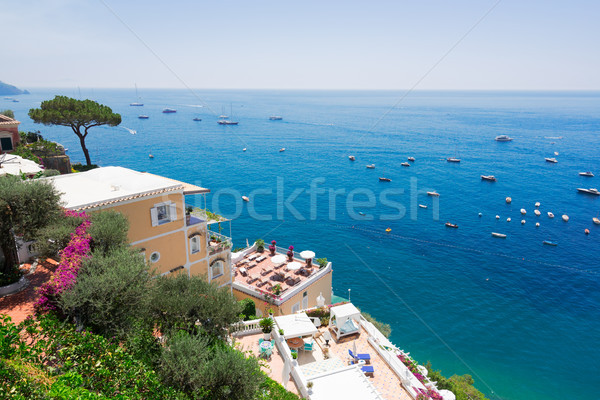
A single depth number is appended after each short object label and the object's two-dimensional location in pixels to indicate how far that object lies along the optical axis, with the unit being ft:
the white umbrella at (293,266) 96.68
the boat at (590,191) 237.66
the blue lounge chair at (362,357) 60.32
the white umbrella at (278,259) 100.37
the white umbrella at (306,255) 98.94
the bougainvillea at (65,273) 36.37
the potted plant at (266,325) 61.98
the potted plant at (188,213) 73.20
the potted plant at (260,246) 112.48
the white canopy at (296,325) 62.08
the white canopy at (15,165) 65.52
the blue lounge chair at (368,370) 57.57
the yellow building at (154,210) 59.06
